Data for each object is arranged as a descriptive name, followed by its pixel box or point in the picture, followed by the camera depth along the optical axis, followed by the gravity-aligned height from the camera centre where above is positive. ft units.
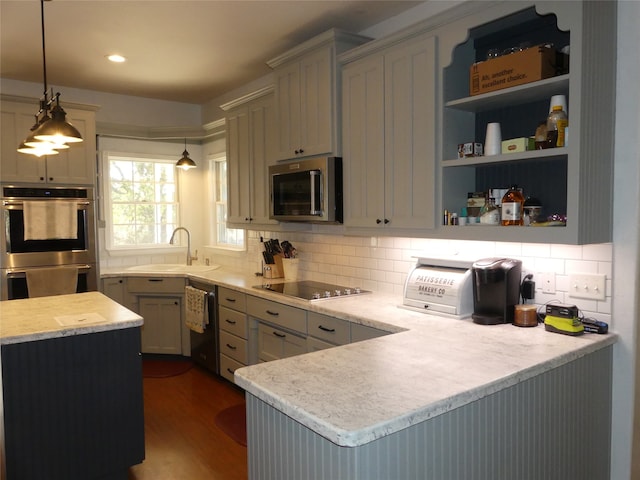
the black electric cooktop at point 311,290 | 10.57 -1.57
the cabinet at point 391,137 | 8.44 +1.58
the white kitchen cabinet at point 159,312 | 15.28 -2.79
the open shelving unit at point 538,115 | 6.48 +1.66
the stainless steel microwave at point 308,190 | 10.37 +0.73
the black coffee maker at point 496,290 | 7.69 -1.09
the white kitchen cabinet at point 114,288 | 15.16 -1.99
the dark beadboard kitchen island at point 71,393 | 7.53 -2.75
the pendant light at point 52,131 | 7.73 +1.47
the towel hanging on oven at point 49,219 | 13.58 +0.15
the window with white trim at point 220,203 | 17.62 +0.72
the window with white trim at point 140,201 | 17.10 +0.82
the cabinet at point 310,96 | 10.36 +2.85
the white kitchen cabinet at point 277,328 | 10.32 -2.36
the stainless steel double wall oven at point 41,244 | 13.34 -0.57
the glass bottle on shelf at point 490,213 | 7.97 +0.13
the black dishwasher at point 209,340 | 13.53 -3.37
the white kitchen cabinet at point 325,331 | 9.04 -2.09
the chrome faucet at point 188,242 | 17.44 -0.69
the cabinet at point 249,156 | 12.94 +1.85
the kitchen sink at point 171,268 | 15.87 -1.50
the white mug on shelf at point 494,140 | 7.70 +1.27
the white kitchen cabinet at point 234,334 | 12.16 -2.84
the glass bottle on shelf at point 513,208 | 7.49 +0.20
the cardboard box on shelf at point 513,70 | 6.96 +2.25
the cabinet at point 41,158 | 13.41 +1.95
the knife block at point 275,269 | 13.75 -1.30
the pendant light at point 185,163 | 16.40 +2.02
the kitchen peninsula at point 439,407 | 4.50 -1.94
